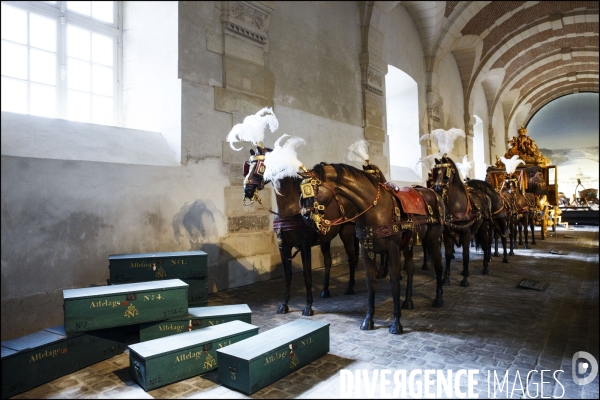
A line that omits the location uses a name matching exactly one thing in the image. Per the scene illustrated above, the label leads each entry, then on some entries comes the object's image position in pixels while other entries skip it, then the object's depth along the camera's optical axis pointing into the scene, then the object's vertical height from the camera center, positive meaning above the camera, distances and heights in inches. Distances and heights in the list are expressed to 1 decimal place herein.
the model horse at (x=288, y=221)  165.9 -5.5
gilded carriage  461.9 +39.3
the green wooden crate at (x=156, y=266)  150.7 -23.0
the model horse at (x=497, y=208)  286.2 -1.0
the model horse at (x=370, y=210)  139.0 -0.9
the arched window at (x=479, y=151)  727.7 +111.2
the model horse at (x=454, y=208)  207.6 -0.4
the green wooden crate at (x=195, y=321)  124.5 -38.0
